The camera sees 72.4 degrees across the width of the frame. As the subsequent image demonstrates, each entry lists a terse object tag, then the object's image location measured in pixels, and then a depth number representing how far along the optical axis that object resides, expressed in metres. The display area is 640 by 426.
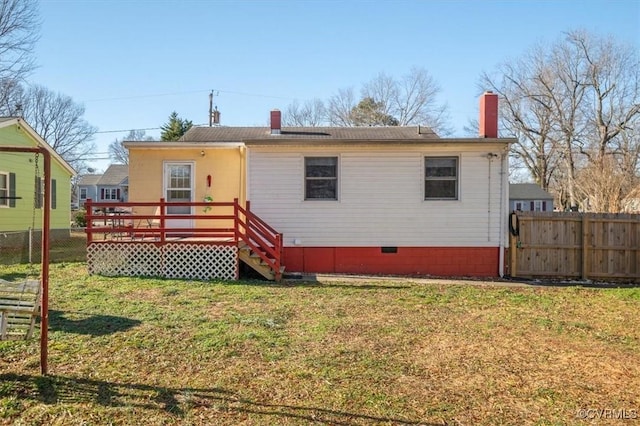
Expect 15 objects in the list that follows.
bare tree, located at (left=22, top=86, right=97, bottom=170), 40.25
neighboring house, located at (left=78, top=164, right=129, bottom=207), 45.62
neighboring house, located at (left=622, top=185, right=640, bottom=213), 17.59
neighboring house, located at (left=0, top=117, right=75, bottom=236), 14.31
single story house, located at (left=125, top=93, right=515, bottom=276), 10.60
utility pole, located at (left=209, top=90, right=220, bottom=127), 19.66
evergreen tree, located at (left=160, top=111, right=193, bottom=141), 30.84
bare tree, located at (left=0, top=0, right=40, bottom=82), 21.45
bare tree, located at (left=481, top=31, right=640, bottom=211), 31.81
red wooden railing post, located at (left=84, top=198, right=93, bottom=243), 8.96
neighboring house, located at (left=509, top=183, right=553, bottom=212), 38.22
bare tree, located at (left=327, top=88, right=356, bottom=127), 37.53
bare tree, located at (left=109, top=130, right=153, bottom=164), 50.62
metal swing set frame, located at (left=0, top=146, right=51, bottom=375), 3.69
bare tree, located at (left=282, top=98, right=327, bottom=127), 39.03
